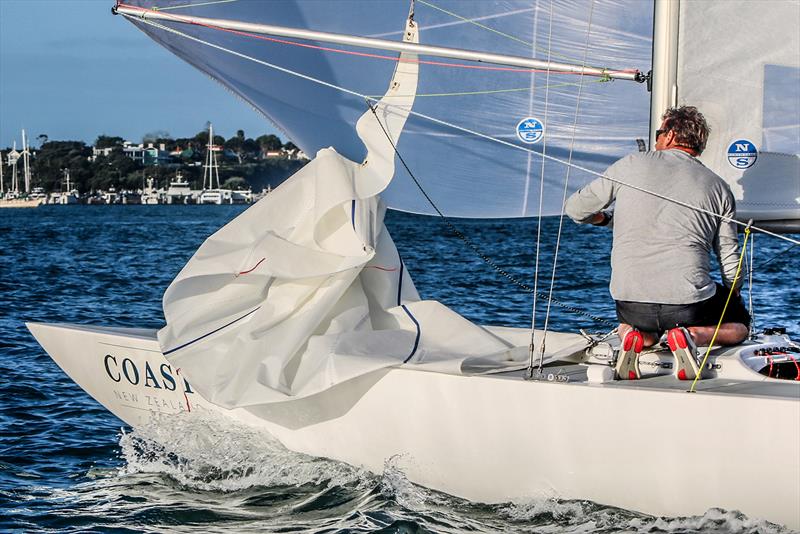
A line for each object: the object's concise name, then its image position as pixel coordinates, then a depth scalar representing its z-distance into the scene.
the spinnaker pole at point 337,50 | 10.93
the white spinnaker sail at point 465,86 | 11.14
